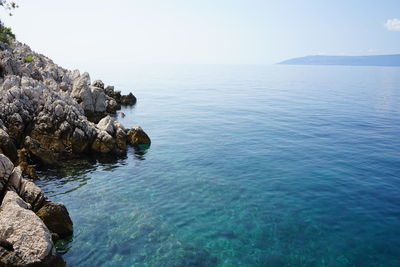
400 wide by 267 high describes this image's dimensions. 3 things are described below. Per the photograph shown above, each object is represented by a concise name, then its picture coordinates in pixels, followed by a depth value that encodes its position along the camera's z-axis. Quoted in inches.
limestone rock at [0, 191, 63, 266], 573.0
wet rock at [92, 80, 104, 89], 2630.9
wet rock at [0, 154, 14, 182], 774.5
